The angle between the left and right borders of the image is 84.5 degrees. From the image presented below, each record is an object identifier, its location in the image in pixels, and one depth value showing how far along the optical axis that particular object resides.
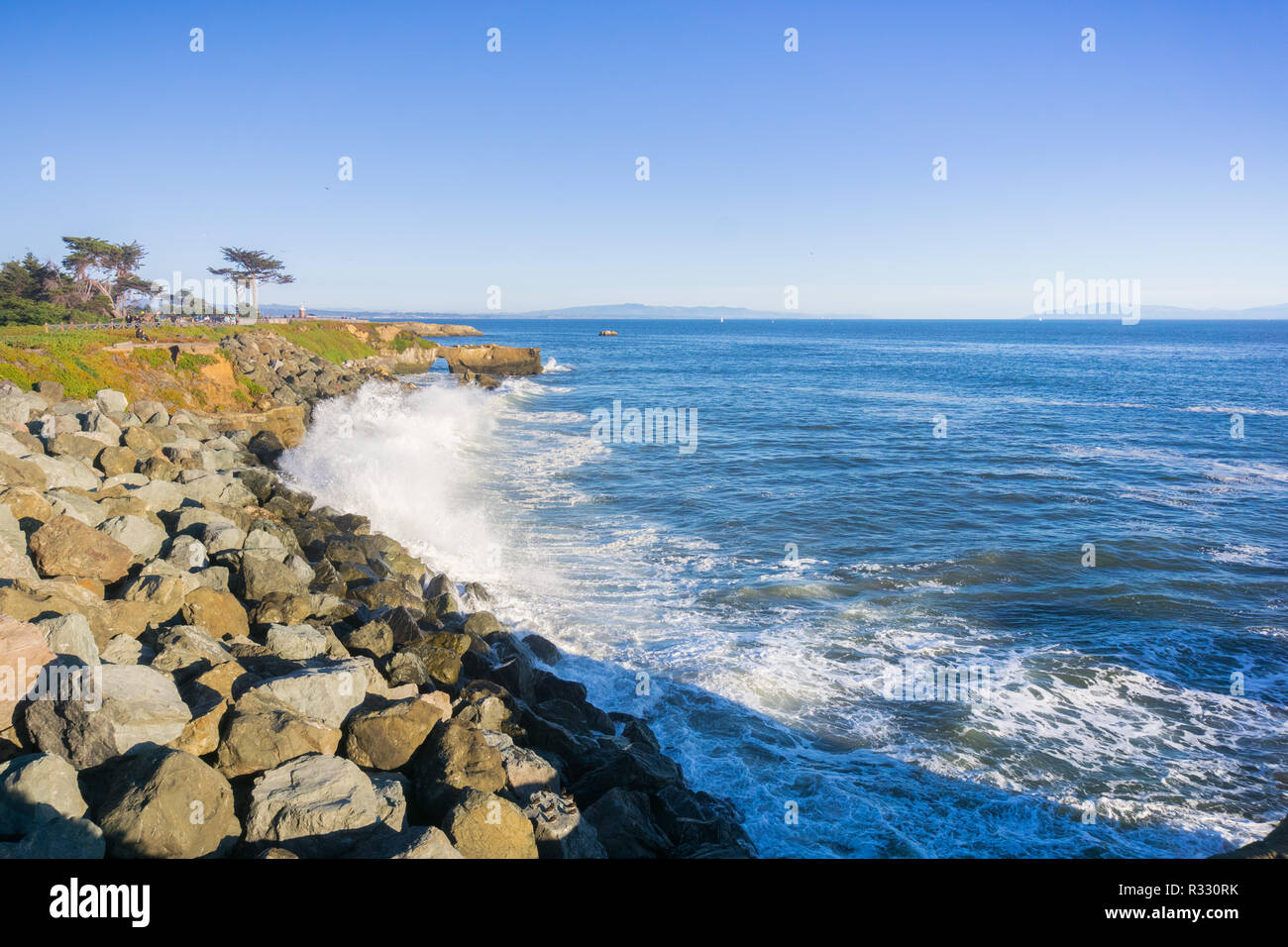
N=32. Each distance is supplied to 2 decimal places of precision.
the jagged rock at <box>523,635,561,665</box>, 12.05
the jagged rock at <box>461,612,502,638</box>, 11.87
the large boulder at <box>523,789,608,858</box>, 6.48
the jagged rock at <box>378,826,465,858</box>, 5.41
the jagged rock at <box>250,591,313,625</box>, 9.89
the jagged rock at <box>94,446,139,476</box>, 14.53
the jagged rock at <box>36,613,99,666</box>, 6.91
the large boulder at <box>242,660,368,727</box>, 7.38
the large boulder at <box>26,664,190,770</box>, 6.07
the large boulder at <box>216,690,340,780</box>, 6.49
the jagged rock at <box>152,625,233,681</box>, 7.60
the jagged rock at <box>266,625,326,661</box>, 8.88
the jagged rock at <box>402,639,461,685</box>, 9.82
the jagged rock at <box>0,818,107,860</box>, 5.03
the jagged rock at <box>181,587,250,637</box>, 9.02
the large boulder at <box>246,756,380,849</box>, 5.79
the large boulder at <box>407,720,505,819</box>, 6.70
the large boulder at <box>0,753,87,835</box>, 5.23
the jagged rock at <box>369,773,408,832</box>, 6.12
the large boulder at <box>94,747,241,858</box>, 5.38
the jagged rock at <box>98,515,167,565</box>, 10.52
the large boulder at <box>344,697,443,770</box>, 7.21
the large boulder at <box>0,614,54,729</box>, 6.21
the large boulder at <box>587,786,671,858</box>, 6.92
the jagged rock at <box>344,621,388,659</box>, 9.78
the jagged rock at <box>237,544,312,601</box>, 10.41
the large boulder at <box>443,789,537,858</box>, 5.92
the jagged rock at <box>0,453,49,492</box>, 11.13
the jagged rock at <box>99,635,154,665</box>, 7.55
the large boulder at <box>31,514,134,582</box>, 8.98
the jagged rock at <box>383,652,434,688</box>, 9.03
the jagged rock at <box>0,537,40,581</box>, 8.41
